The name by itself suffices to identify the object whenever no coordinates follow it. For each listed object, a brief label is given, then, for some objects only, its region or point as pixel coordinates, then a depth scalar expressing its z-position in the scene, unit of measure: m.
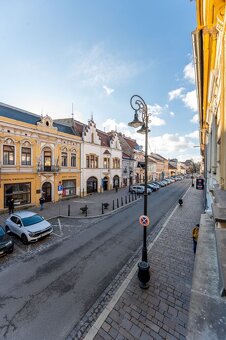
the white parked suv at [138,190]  27.62
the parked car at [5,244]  8.23
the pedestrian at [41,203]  17.16
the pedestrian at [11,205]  15.41
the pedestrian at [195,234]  8.04
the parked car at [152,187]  31.34
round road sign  6.94
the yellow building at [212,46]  3.32
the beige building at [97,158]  26.00
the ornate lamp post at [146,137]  6.20
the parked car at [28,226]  9.74
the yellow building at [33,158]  16.22
